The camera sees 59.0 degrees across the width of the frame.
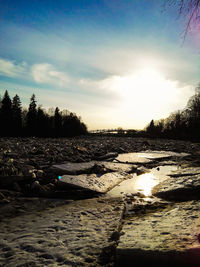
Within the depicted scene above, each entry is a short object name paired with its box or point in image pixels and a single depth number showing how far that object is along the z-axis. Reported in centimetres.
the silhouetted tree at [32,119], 3266
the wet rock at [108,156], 548
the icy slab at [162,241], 97
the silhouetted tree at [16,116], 3099
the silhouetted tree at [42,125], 3391
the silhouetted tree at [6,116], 2936
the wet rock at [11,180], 255
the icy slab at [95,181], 257
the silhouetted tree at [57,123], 3746
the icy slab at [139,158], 539
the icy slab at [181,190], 225
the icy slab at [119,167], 398
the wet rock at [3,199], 203
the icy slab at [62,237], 107
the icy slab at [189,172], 327
